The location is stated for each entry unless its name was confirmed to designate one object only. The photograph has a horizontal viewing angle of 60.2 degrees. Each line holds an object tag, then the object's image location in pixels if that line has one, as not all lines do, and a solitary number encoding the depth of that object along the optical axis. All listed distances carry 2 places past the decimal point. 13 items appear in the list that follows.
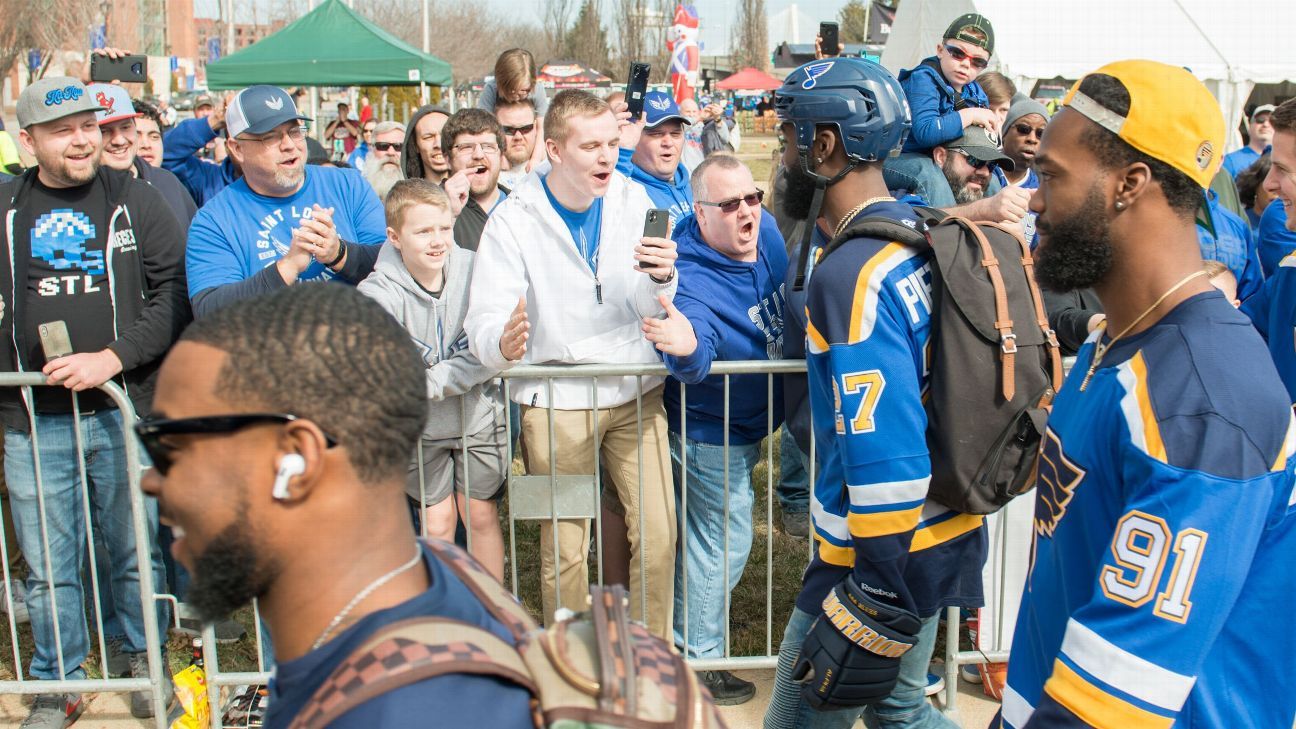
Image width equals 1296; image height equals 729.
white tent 15.71
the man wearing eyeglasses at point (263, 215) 4.35
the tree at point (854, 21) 75.50
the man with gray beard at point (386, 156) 8.05
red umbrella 52.06
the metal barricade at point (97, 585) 4.05
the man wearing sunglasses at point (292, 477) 1.43
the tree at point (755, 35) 73.36
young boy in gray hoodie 4.20
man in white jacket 4.21
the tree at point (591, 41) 59.94
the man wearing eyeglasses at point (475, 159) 5.43
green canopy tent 14.27
